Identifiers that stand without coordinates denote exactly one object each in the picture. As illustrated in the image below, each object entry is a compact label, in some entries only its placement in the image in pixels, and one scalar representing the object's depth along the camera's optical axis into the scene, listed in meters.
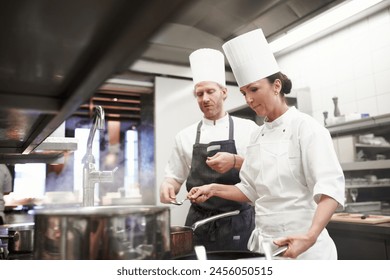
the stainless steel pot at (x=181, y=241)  0.84
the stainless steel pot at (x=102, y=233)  0.60
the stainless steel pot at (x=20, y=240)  0.96
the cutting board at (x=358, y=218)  1.33
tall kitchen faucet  1.08
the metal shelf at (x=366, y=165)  1.59
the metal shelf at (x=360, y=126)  1.51
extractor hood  0.52
